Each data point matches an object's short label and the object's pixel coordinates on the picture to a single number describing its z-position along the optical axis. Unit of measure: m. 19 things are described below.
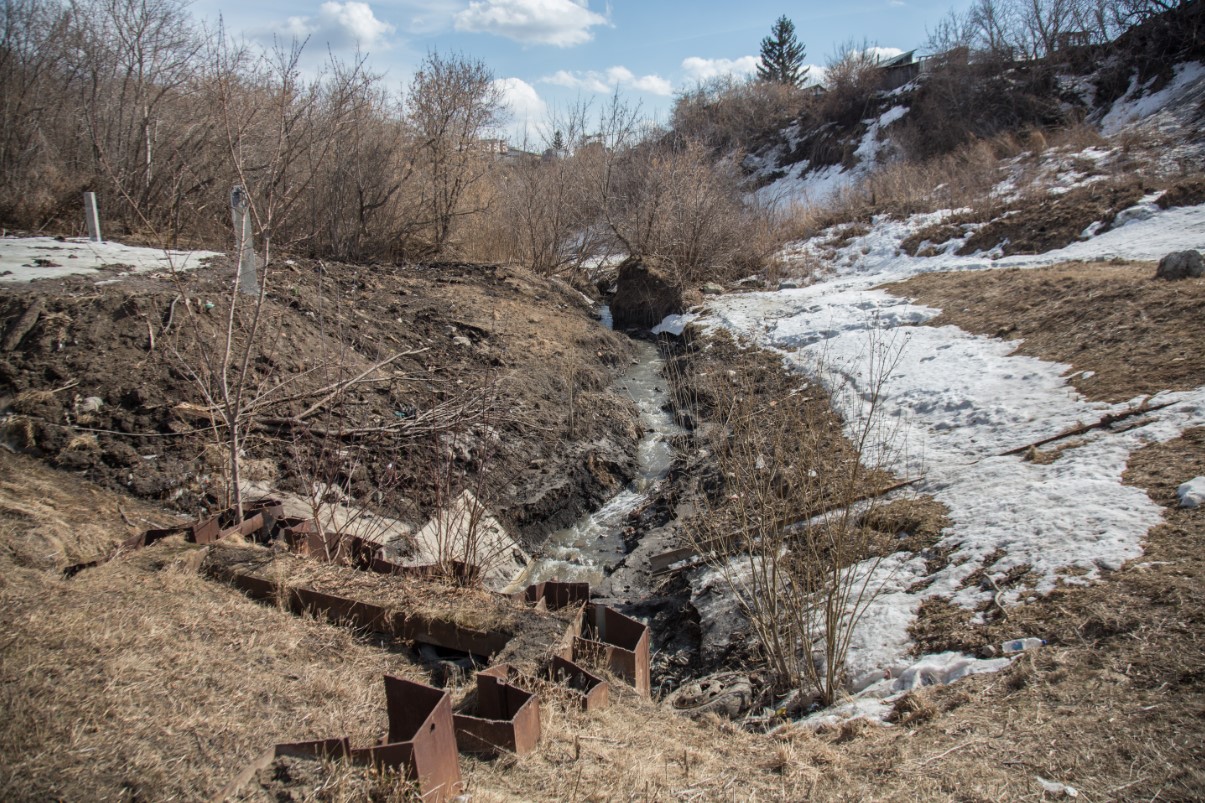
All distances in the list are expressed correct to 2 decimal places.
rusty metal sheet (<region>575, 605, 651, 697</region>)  3.43
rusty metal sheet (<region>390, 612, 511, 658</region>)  3.35
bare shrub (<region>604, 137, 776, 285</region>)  14.52
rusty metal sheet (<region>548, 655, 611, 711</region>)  2.93
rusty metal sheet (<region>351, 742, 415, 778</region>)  2.07
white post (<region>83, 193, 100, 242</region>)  7.96
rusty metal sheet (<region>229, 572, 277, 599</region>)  3.40
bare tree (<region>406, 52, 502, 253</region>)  13.45
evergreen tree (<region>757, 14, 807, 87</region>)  43.62
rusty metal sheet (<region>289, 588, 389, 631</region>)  3.37
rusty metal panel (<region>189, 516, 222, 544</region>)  3.82
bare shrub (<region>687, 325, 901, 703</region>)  3.55
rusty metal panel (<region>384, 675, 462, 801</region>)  2.10
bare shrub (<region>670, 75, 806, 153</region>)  31.55
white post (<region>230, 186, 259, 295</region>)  4.12
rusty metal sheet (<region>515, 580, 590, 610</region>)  3.84
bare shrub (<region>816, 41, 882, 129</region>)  28.62
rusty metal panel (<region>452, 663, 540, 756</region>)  2.49
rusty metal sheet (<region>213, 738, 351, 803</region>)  2.11
